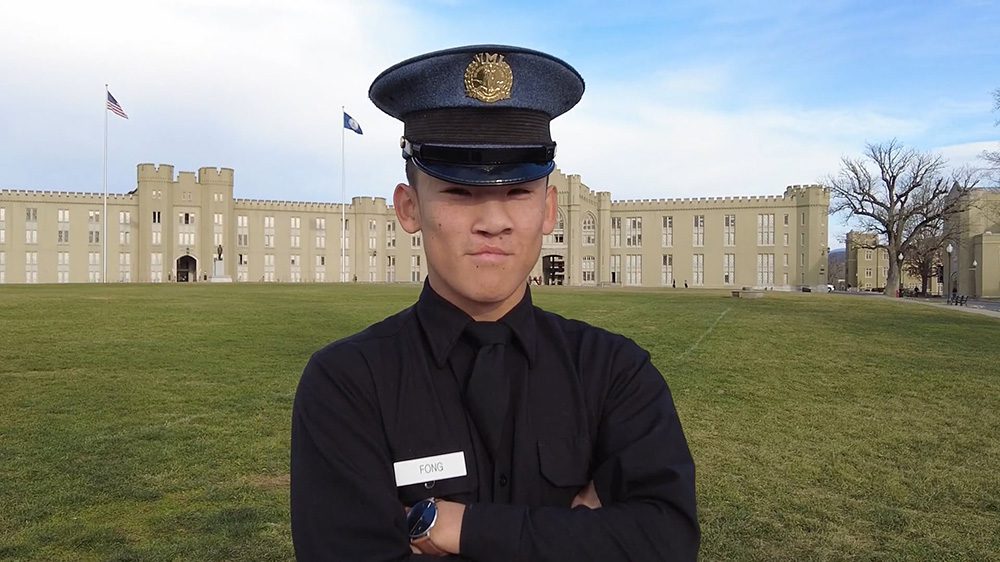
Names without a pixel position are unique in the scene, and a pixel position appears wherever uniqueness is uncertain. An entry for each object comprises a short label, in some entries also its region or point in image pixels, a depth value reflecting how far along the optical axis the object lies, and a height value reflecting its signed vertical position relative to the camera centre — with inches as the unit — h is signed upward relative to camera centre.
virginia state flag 2210.9 +480.4
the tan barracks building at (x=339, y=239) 3083.2 +177.4
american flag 1900.8 +462.8
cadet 74.2 -14.4
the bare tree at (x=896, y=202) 2336.4 +235.0
